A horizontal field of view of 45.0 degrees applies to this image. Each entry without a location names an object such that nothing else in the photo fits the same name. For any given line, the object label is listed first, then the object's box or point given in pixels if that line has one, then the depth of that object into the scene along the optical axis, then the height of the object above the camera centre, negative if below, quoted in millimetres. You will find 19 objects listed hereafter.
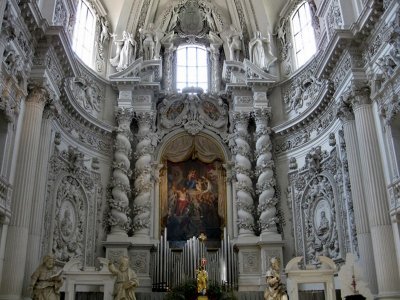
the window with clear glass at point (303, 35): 19484 +10482
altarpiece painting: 18969 +4330
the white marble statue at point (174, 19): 22078 +12454
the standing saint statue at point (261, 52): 20672 +10340
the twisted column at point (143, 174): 18062 +4753
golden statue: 13789 +561
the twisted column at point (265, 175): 17969 +4624
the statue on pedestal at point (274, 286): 13020 +368
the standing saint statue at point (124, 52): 20531 +10322
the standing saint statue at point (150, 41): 21078 +10993
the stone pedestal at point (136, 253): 17266 +1732
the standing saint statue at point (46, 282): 11820 +525
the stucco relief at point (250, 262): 17641 +1355
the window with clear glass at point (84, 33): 19172 +10555
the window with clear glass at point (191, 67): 21469 +10097
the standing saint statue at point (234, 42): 21148 +10916
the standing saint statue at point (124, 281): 13164 +572
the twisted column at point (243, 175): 18203 +4690
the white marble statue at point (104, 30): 20922 +11405
